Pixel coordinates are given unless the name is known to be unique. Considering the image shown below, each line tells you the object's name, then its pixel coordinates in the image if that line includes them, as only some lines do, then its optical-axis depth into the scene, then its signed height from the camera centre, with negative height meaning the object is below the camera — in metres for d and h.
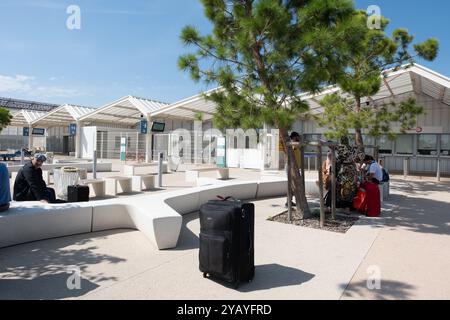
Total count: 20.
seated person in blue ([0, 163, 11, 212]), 4.09 -0.54
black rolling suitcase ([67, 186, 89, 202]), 6.55 -0.85
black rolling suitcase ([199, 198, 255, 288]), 3.05 -0.83
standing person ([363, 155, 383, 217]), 6.65 -0.87
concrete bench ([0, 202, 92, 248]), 4.18 -0.98
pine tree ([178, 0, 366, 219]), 5.12 +1.75
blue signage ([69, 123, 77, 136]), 26.08 +1.78
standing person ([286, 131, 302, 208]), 6.54 +0.09
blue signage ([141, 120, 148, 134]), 21.10 +1.68
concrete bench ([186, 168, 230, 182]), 12.74 -0.81
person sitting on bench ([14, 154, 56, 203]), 5.37 -0.55
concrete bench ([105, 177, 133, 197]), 8.88 -0.94
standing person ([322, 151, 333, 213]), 6.72 -0.55
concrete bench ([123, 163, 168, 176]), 14.17 -0.76
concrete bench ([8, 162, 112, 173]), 14.19 -0.71
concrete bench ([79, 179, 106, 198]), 8.45 -0.95
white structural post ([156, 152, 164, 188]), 10.75 -0.62
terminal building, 17.28 +1.50
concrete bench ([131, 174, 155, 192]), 9.95 -0.93
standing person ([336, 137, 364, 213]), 6.83 -0.44
